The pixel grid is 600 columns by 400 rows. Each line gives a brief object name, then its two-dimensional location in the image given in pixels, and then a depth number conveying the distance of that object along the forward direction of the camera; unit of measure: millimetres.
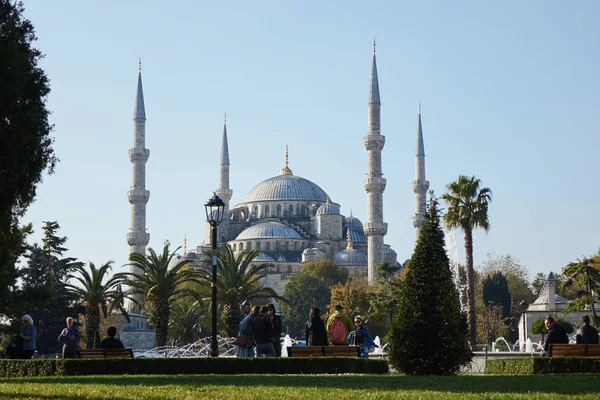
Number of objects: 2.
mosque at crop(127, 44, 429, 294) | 78750
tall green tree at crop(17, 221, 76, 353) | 51938
